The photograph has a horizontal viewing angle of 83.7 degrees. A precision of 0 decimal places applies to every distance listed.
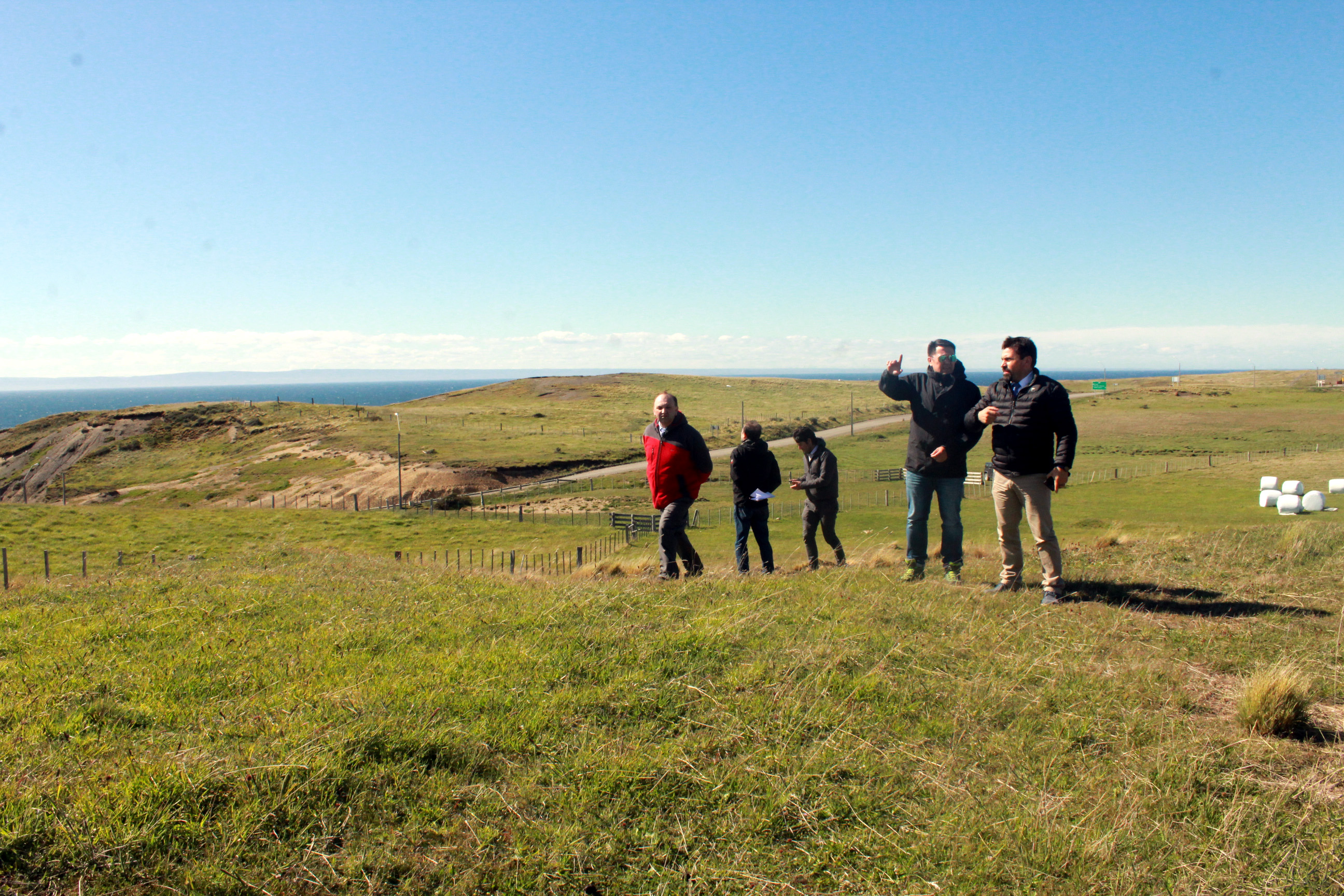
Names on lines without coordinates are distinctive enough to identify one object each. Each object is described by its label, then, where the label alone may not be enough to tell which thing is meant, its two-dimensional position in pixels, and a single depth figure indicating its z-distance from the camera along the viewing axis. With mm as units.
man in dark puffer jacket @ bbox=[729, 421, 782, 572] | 9469
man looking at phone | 10125
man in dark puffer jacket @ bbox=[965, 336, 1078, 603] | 6883
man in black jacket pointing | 8000
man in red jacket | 8516
